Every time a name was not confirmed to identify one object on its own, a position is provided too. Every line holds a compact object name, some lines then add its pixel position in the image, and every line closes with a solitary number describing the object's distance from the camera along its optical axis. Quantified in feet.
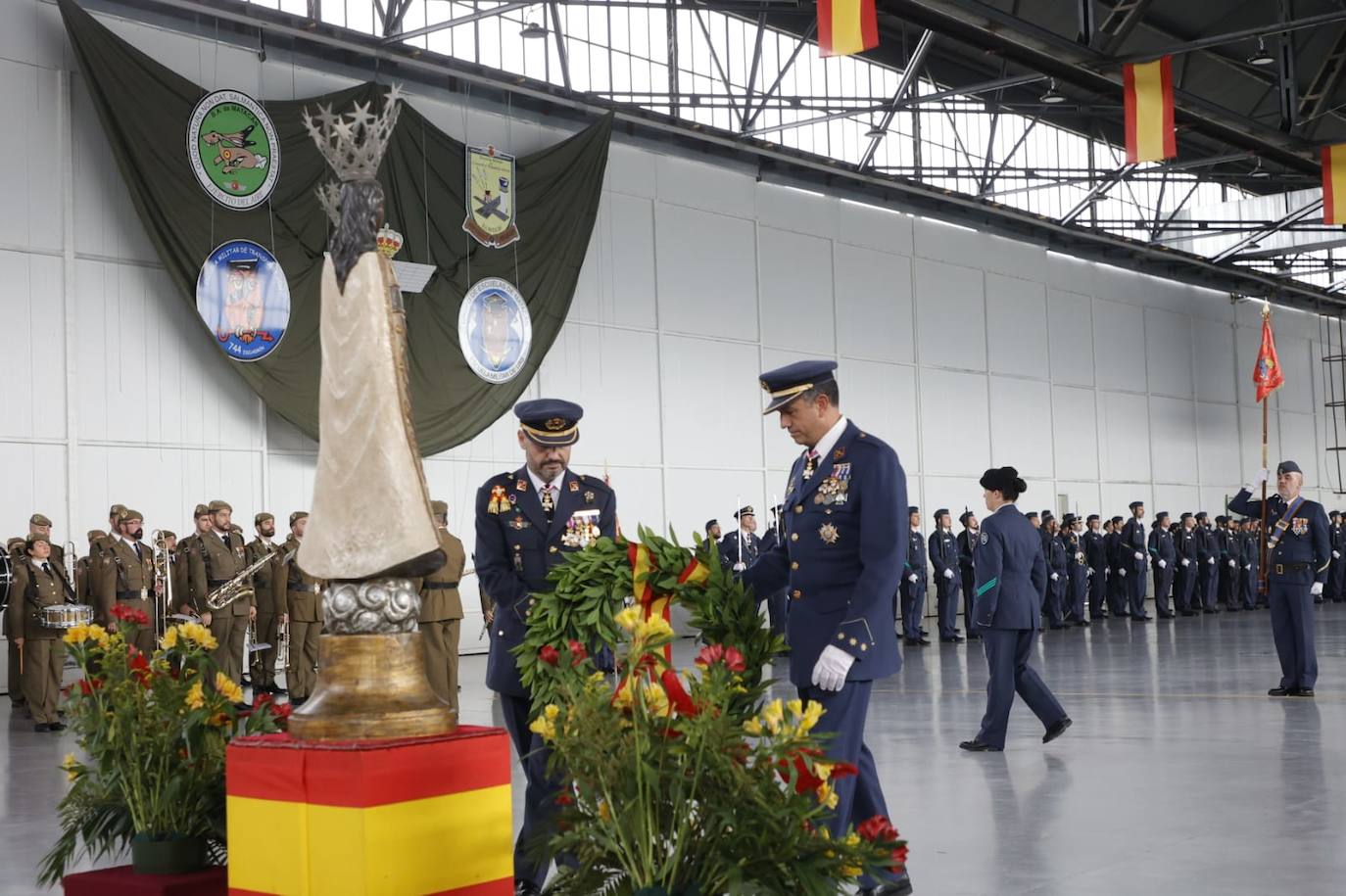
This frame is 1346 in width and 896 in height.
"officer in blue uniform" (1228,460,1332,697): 35.24
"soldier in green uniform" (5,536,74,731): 38.45
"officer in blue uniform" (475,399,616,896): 16.72
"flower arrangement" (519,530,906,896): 10.20
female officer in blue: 28.07
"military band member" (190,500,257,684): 44.04
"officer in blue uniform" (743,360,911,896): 14.49
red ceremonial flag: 51.96
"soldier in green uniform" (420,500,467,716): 33.71
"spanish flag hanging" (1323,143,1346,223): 61.16
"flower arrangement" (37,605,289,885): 13.87
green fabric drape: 49.06
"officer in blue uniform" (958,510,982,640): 72.59
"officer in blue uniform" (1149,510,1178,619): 84.43
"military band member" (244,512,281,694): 46.91
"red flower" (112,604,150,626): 15.55
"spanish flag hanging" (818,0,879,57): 37.52
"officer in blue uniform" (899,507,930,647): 64.28
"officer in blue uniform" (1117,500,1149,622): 82.58
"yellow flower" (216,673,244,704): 14.88
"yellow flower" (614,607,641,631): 10.71
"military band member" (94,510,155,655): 41.52
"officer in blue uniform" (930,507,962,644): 68.28
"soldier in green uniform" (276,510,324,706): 44.37
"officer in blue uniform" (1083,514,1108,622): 82.58
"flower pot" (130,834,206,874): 13.66
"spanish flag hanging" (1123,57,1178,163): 51.03
